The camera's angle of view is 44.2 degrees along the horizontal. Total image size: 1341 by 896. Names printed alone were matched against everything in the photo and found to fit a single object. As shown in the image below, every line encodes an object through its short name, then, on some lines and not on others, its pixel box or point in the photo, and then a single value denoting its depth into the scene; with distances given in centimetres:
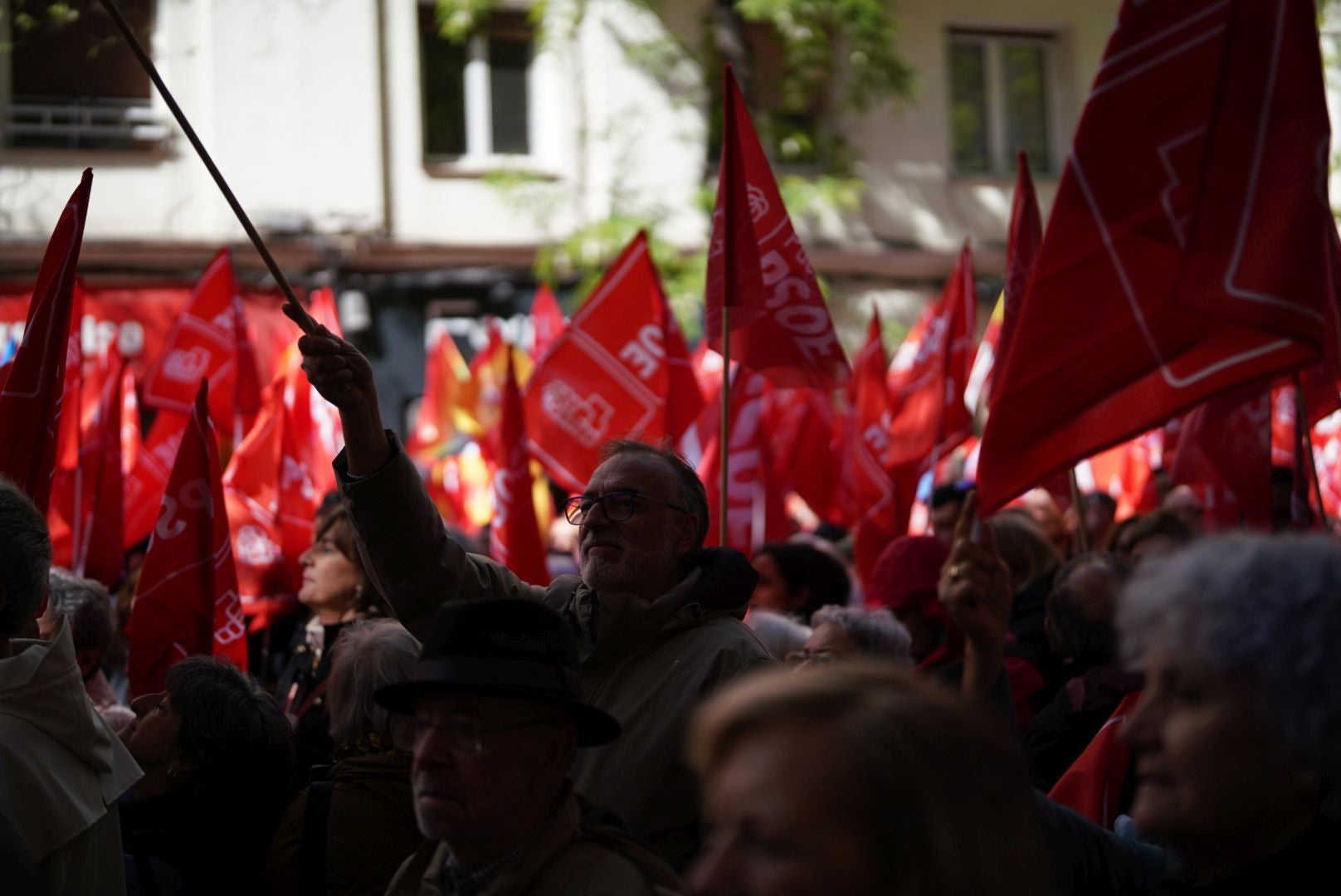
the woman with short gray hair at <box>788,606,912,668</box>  450
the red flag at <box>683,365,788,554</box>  754
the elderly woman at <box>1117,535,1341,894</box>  183
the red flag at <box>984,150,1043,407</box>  550
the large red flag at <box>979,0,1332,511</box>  316
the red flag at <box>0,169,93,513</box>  399
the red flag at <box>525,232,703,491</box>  773
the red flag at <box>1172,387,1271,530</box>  566
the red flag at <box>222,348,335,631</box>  691
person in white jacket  269
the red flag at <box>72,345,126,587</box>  687
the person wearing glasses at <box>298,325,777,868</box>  306
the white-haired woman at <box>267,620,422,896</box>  321
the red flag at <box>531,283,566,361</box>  1166
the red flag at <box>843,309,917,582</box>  828
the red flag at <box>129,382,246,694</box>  484
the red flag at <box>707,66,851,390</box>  552
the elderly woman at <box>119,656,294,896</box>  348
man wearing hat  235
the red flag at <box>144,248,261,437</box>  813
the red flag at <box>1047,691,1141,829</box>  336
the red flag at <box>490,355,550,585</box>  745
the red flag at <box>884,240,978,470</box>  826
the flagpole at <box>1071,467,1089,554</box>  519
